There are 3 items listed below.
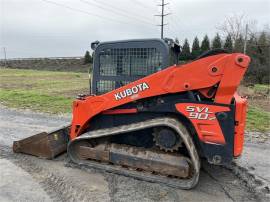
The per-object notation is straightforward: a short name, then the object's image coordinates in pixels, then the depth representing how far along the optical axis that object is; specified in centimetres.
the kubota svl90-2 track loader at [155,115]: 260
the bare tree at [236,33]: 2319
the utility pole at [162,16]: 2446
